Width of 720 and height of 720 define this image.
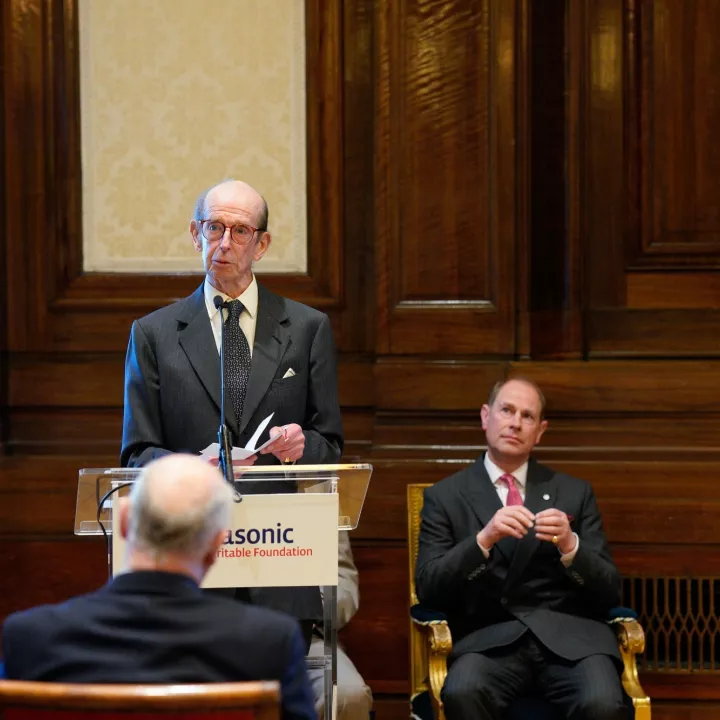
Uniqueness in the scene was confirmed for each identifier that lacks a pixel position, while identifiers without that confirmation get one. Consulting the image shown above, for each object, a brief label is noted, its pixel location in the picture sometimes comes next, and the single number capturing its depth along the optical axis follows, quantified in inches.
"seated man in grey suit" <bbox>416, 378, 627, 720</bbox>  263.7
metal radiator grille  323.5
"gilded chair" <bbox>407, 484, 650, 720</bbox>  265.2
